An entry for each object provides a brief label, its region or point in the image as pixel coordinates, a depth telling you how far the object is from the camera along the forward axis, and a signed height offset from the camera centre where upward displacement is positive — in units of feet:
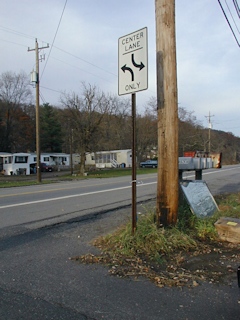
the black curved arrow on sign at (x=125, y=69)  15.29 +5.03
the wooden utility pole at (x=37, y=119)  70.23 +10.73
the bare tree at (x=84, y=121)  102.58 +14.42
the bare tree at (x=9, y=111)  177.58 +31.70
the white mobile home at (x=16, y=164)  127.03 -1.70
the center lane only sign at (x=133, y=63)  14.78 +5.26
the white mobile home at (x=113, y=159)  181.98 +0.07
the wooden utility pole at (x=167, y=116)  15.96 +2.44
